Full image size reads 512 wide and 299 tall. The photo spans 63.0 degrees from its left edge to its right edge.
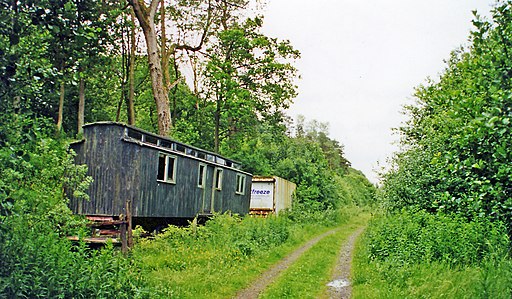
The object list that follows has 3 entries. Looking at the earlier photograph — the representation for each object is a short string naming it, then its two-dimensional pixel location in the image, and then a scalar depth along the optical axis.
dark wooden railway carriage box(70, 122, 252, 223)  14.05
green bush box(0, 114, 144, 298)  4.31
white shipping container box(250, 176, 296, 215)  26.03
